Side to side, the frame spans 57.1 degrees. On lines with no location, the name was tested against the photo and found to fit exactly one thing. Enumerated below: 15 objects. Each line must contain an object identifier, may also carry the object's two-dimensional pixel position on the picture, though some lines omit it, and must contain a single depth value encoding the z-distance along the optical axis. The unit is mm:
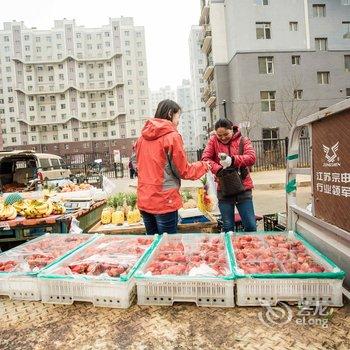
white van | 12794
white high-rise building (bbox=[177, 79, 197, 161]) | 137288
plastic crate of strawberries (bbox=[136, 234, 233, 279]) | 2199
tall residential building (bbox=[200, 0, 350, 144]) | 28109
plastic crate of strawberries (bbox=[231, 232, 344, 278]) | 2071
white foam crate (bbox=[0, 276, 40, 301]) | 2295
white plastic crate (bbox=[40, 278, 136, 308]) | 2111
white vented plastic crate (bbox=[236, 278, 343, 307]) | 1975
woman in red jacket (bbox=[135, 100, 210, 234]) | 3213
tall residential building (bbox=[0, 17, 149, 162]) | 72562
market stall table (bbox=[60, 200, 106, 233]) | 4540
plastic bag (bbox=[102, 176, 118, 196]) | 7731
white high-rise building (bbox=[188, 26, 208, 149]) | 93438
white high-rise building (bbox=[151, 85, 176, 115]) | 169625
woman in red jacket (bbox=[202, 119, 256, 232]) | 4176
